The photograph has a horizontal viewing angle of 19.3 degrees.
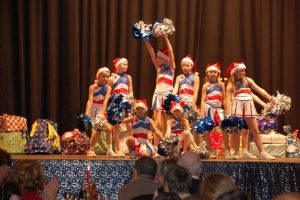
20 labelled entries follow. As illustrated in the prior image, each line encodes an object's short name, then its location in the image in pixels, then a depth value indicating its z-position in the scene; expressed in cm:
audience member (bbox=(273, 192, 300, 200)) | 444
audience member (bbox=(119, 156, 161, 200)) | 746
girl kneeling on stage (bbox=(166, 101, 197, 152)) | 1280
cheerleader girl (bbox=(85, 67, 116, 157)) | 1357
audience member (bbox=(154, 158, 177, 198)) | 672
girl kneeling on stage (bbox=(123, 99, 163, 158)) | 1287
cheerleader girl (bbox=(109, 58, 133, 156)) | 1356
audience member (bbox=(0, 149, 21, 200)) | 611
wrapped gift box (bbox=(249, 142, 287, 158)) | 1469
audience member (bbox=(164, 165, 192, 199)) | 638
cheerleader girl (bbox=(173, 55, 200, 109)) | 1364
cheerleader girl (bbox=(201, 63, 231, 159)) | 1338
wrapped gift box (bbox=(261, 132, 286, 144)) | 1475
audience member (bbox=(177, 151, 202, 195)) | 742
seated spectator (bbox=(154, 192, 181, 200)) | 476
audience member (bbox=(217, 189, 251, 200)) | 487
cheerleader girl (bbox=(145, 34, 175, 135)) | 1359
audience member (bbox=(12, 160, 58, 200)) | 648
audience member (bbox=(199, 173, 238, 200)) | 555
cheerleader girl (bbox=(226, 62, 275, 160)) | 1269
